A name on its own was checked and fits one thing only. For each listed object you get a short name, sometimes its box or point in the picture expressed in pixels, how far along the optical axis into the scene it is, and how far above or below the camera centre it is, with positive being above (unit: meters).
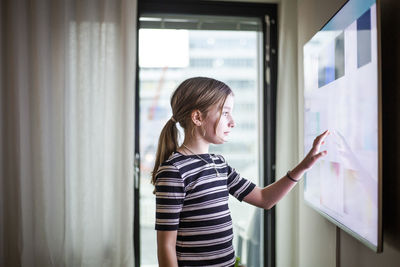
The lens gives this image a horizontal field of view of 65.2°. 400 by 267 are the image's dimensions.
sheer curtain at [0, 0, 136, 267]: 1.99 +0.05
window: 2.25 +0.38
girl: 1.14 -0.17
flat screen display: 0.97 +0.07
